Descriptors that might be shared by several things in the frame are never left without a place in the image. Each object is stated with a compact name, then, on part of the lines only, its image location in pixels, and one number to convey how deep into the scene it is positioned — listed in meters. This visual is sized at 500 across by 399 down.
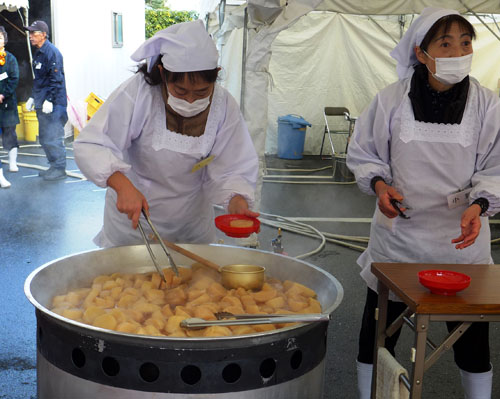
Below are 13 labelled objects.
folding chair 10.20
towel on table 1.95
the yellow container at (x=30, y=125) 11.67
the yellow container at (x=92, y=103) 11.45
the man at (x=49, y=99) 8.02
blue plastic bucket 10.72
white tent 10.33
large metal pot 1.47
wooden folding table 1.73
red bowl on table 1.77
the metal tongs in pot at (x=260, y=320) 1.58
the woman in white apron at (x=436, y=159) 2.16
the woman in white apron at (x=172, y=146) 2.05
